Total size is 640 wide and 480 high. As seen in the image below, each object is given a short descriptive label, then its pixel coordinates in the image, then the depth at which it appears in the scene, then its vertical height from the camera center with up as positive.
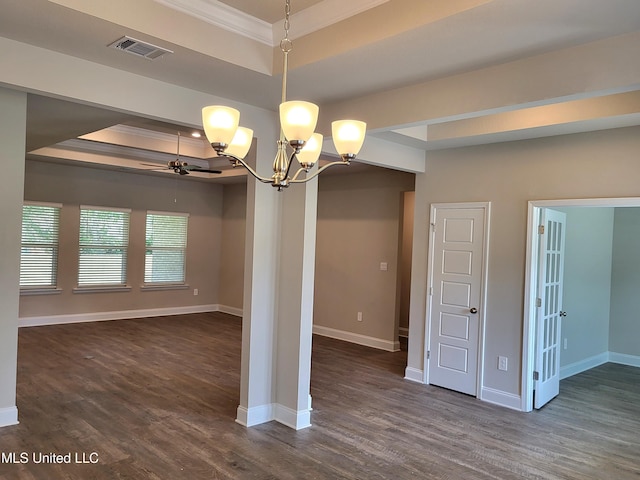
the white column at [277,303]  3.99 -0.57
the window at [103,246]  8.15 -0.28
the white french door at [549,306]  4.67 -0.60
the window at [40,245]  7.55 -0.28
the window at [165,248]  8.98 -0.30
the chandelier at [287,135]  2.05 +0.49
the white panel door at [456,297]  5.05 -0.58
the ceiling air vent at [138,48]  2.68 +1.08
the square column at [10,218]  3.38 +0.06
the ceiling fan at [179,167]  6.16 +0.87
